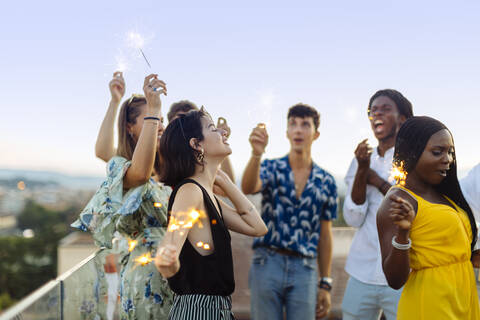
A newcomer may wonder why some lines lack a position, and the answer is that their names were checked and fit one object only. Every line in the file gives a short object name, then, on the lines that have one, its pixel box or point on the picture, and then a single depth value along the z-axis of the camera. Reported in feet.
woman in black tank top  6.34
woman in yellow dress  6.19
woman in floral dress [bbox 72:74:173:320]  7.07
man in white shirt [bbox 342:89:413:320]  8.97
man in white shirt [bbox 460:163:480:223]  9.36
